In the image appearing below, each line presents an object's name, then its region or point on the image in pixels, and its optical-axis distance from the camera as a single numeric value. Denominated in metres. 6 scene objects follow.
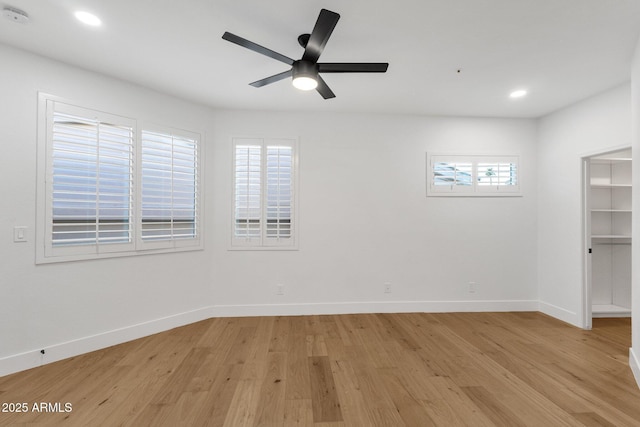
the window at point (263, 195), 3.92
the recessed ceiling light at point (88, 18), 2.06
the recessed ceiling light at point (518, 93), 3.27
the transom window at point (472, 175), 4.13
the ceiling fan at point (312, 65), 1.84
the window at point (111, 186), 2.68
